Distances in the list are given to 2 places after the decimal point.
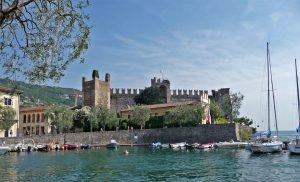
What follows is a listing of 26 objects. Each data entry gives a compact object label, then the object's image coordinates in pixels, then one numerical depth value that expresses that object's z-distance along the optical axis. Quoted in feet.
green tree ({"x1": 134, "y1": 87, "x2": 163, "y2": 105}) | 232.58
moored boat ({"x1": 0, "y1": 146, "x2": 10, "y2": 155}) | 139.91
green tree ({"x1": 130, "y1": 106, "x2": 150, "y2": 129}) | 182.81
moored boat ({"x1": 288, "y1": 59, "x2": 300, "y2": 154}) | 110.37
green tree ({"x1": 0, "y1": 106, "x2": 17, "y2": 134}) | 161.40
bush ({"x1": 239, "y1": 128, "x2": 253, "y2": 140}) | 163.96
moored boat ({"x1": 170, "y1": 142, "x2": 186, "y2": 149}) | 150.74
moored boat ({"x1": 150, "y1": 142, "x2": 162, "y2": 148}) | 157.18
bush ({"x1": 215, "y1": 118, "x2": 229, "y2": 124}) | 194.00
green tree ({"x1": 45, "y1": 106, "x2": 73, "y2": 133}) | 183.45
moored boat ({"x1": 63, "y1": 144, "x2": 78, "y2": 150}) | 165.81
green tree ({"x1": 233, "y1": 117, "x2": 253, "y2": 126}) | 210.40
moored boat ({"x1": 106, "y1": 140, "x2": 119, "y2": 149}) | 160.57
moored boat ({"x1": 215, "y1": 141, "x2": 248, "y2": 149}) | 143.92
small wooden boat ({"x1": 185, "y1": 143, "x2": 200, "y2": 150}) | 145.20
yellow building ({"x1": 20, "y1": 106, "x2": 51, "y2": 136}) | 219.22
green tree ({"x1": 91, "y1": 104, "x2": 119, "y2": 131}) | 189.56
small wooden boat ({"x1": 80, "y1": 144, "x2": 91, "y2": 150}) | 164.21
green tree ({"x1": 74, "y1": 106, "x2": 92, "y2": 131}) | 196.12
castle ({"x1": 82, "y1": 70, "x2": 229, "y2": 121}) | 225.62
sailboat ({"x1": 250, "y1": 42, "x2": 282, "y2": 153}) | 116.18
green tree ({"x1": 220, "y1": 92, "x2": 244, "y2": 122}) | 198.04
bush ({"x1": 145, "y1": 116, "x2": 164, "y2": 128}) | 190.06
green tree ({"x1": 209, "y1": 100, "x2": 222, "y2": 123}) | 189.54
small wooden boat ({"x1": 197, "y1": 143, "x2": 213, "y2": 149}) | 141.43
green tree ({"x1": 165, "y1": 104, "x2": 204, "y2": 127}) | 173.03
